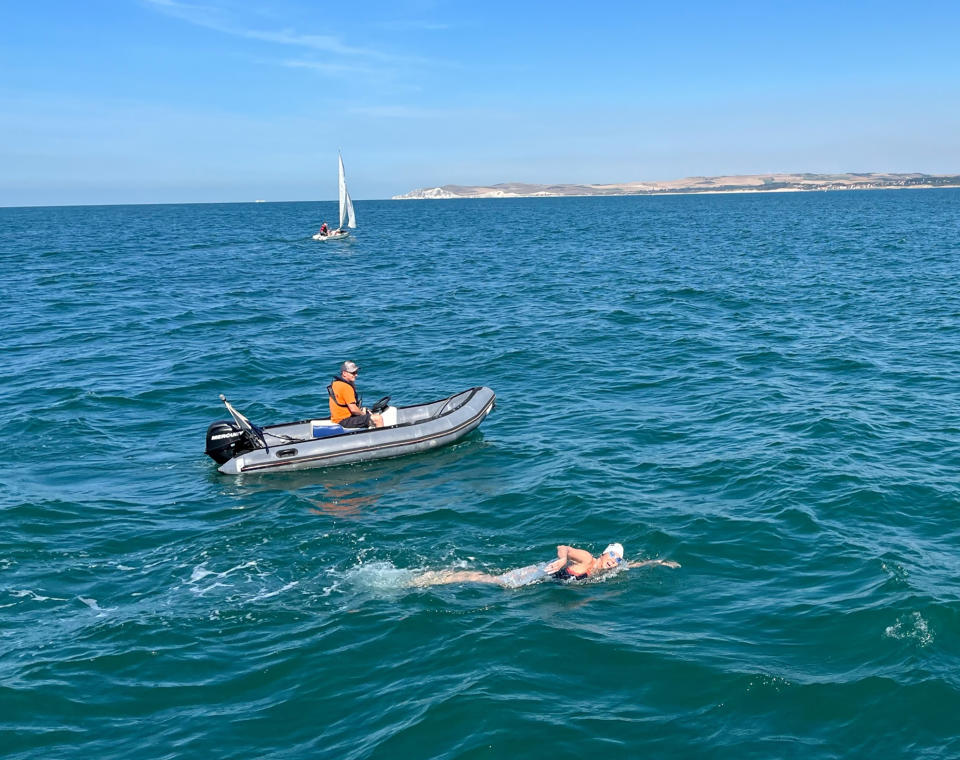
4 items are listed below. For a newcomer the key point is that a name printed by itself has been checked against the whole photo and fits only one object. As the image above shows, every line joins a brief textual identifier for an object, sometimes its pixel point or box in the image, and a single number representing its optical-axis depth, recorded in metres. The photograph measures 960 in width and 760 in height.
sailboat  71.75
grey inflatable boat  16.27
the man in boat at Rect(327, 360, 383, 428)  17.03
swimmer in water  11.35
